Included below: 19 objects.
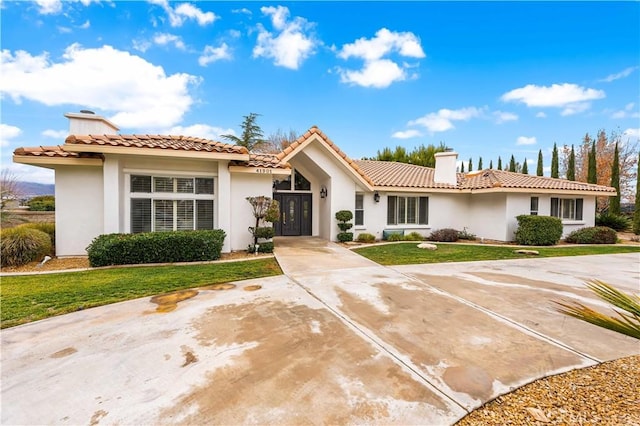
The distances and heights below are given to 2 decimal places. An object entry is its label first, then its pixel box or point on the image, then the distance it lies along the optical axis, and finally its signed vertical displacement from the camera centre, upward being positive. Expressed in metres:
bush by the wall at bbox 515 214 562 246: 15.25 -1.36
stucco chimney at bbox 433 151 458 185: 18.39 +2.43
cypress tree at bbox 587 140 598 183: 25.80 +3.36
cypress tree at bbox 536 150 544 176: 35.41 +4.90
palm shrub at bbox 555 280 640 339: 2.19 -0.92
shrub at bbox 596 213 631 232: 21.67 -1.29
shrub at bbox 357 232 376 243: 15.65 -1.84
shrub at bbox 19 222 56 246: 10.82 -0.93
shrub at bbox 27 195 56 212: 18.03 +0.03
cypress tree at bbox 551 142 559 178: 32.91 +4.98
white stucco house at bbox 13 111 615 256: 10.17 +0.69
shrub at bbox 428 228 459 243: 16.64 -1.79
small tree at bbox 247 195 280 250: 11.68 -0.35
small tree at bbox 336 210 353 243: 14.69 -1.02
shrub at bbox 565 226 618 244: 16.78 -1.83
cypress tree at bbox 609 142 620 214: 24.30 +1.78
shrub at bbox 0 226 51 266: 9.16 -1.38
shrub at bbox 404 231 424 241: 16.64 -1.89
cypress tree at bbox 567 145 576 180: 29.19 +3.88
